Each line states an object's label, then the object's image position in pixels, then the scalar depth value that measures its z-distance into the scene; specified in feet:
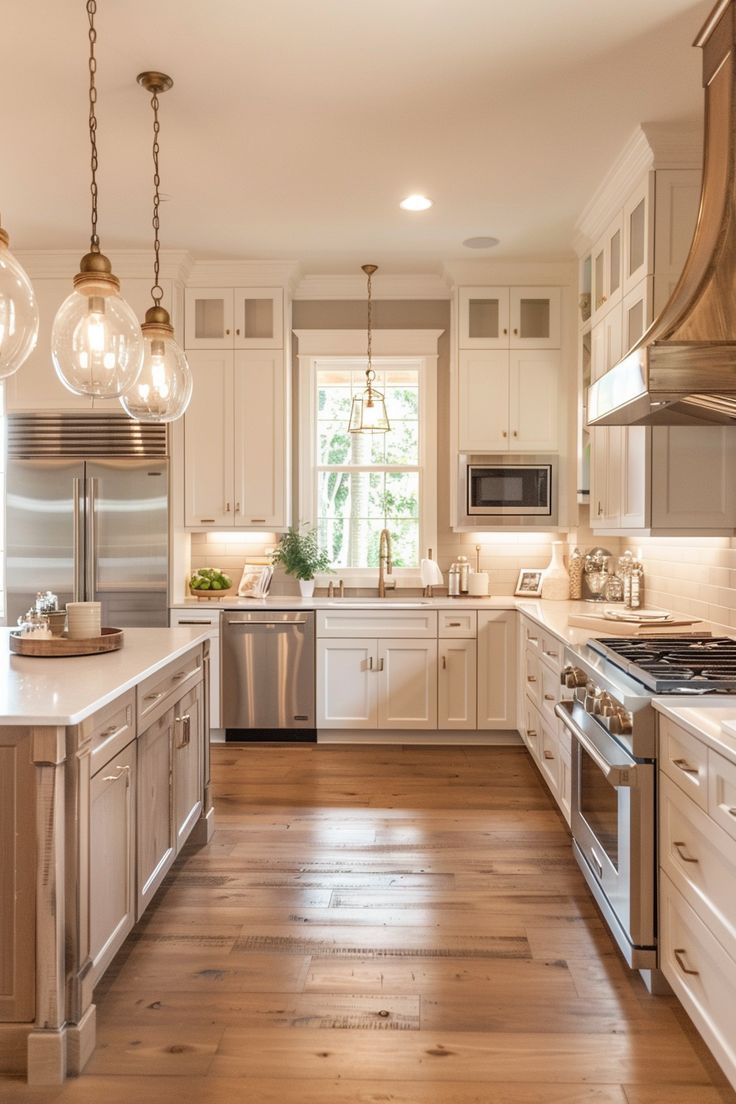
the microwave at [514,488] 17.19
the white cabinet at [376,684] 16.70
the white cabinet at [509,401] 17.10
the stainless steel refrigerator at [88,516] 16.39
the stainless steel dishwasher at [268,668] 16.66
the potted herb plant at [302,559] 17.53
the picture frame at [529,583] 17.65
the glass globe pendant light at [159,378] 9.30
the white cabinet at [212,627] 16.63
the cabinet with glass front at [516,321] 17.10
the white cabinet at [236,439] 17.29
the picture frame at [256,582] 17.62
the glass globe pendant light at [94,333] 7.40
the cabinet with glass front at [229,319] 17.28
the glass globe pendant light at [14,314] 6.38
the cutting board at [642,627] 11.39
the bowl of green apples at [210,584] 17.26
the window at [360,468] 18.54
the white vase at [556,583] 17.07
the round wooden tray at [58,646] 9.21
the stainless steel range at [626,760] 7.77
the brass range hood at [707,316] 7.18
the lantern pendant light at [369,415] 16.52
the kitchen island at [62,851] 6.52
